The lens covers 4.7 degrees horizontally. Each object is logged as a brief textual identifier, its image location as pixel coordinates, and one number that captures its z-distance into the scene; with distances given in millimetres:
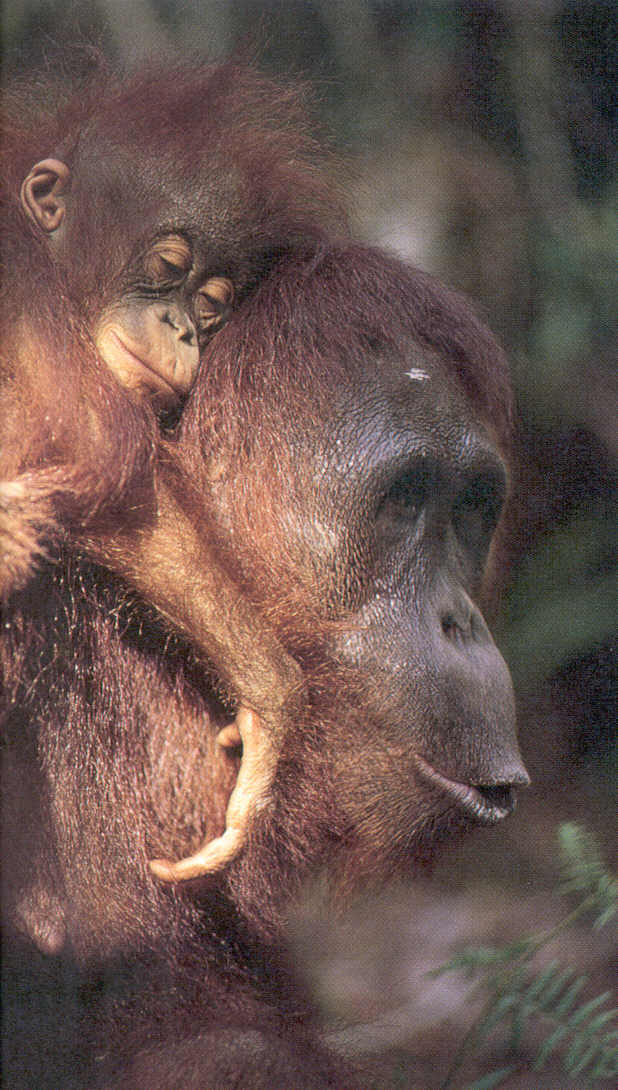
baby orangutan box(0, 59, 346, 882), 3056
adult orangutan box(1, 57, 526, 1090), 3091
